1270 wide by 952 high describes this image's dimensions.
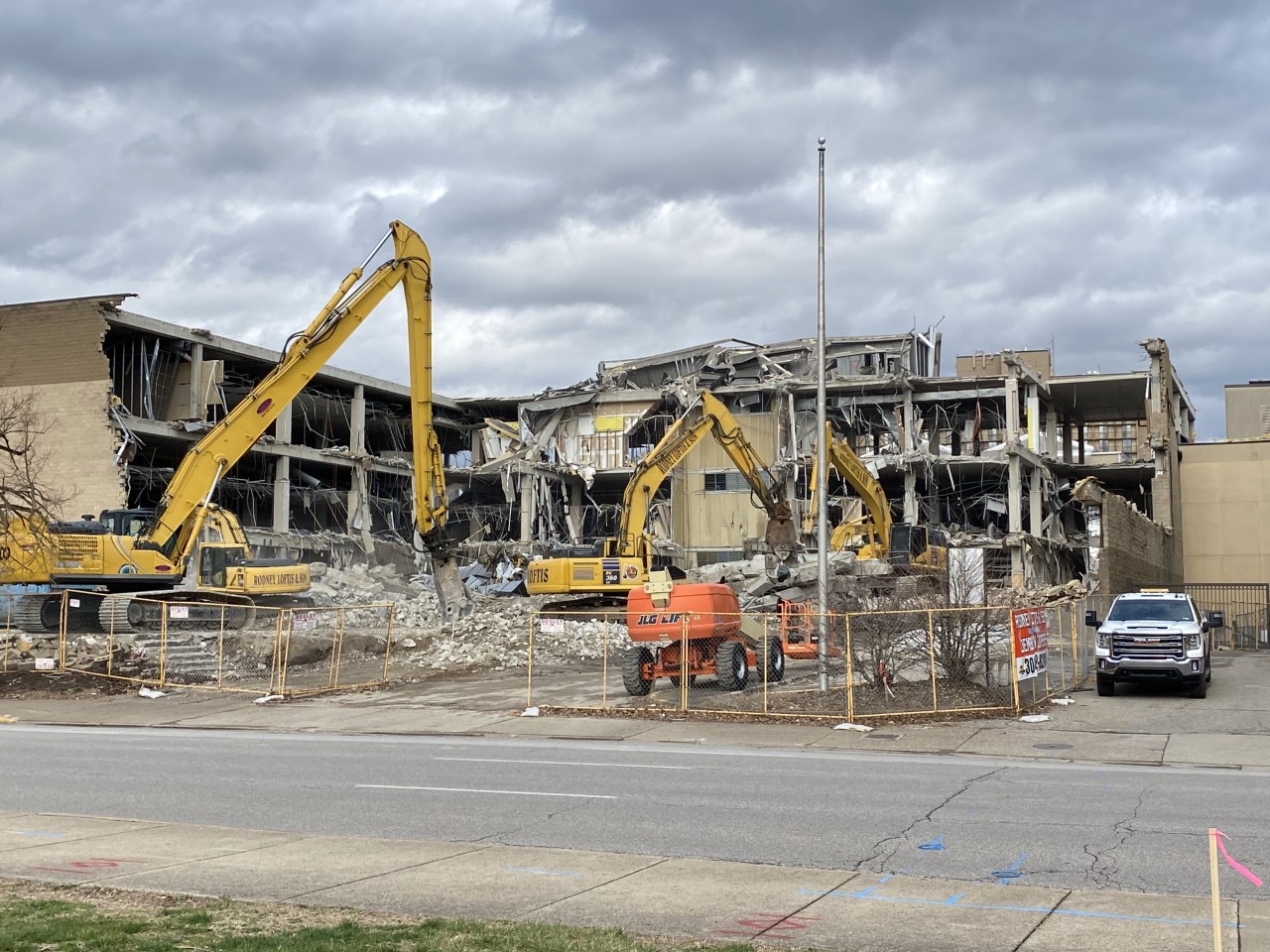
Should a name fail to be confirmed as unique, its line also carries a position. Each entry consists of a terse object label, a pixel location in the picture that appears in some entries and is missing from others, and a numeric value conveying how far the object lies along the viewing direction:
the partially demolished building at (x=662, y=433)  54.31
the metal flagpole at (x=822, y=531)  22.44
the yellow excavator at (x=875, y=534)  46.25
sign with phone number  21.72
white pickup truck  23.86
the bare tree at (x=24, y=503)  28.73
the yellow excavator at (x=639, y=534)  35.97
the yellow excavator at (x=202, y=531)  32.75
